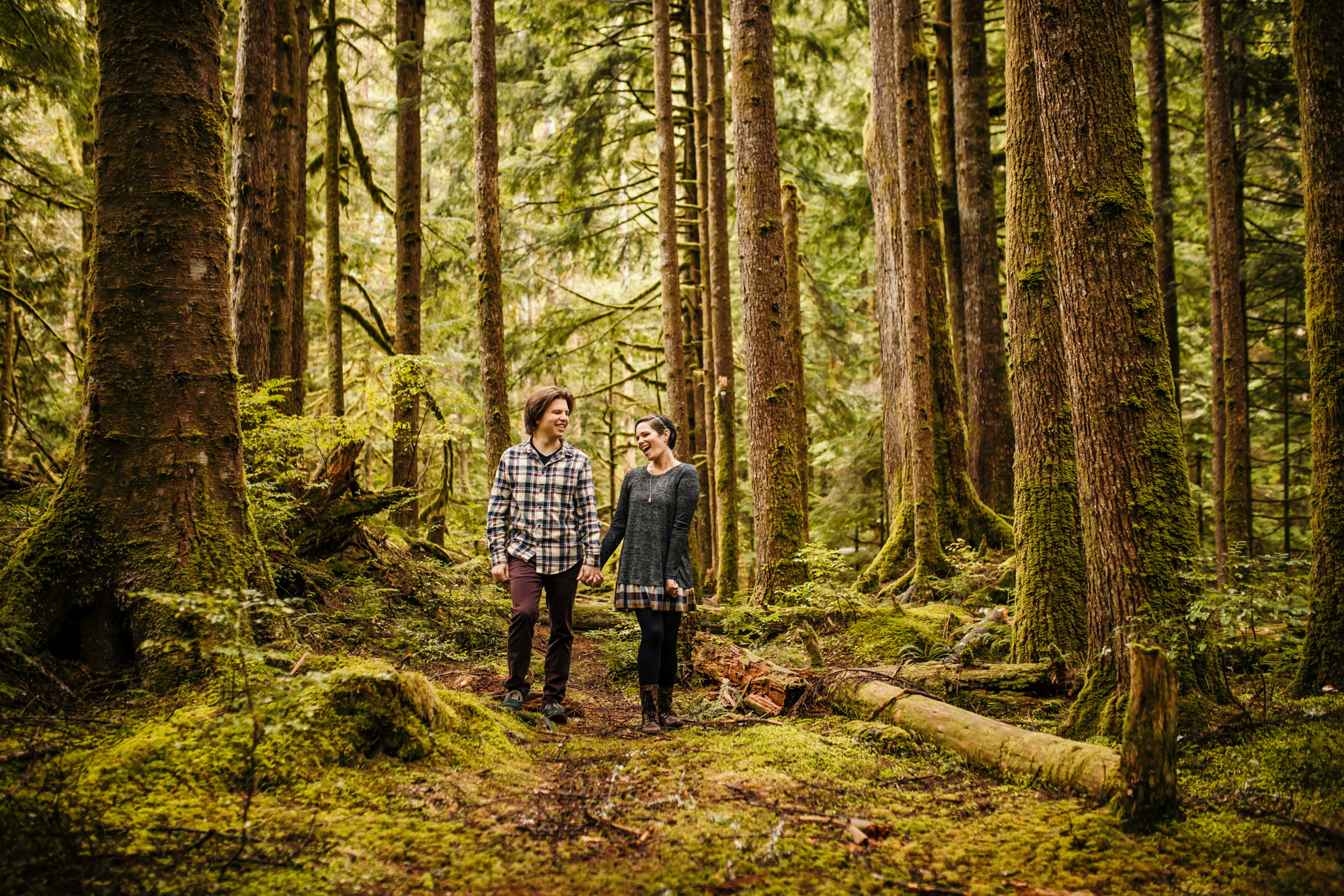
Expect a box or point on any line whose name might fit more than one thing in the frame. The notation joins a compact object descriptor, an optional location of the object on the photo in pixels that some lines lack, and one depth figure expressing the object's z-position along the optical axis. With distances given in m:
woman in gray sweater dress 5.13
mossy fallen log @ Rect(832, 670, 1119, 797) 3.52
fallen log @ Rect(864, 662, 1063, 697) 5.30
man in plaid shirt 5.24
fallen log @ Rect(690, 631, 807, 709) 5.64
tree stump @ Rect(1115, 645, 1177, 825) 3.03
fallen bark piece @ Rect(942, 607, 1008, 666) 6.27
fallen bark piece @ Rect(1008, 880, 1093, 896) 2.62
